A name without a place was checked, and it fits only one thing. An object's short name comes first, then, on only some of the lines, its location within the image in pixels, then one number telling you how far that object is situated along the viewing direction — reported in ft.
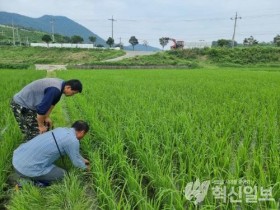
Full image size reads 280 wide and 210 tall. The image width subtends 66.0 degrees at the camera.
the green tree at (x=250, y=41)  107.73
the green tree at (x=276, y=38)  104.20
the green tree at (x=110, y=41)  114.56
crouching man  6.86
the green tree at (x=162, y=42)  123.98
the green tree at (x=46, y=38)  103.19
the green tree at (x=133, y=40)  133.17
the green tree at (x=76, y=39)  120.14
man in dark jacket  7.87
